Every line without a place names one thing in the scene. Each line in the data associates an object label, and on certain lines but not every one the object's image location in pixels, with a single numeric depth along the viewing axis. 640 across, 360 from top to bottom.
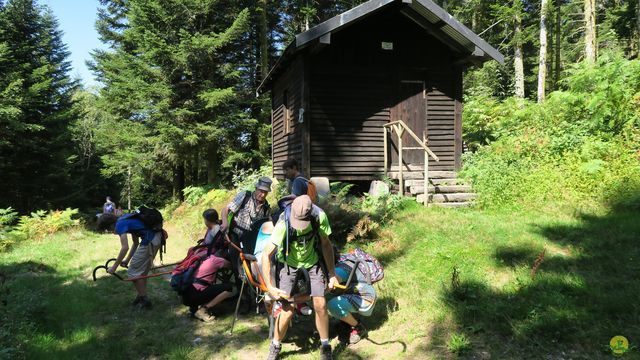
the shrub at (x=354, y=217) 7.81
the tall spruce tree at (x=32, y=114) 18.17
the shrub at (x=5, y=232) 11.36
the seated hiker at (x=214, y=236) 6.13
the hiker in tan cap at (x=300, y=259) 4.06
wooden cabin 11.54
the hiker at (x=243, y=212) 5.92
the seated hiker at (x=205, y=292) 5.77
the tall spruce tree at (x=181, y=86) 17.55
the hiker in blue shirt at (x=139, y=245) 5.92
